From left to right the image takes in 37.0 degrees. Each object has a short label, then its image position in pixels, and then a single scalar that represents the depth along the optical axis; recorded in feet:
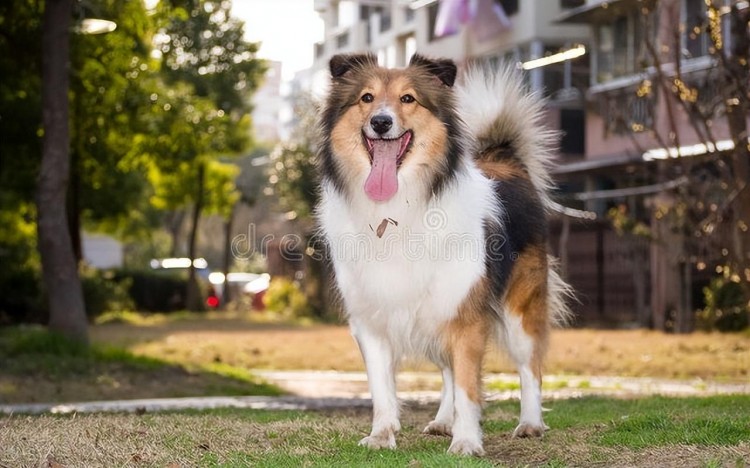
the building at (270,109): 124.34
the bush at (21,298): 82.53
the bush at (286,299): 106.63
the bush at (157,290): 121.60
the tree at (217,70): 100.12
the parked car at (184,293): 122.42
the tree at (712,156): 36.14
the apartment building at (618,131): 41.91
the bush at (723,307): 67.51
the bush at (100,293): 91.45
